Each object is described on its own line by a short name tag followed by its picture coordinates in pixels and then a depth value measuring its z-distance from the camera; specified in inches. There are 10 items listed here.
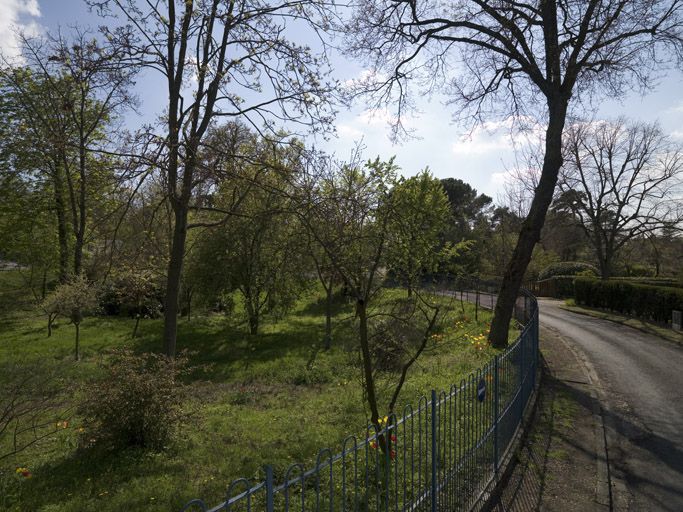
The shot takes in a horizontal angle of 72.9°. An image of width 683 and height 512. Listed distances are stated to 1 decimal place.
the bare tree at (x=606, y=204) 1237.7
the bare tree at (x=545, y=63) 457.7
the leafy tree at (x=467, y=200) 2101.4
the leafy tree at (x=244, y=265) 627.2
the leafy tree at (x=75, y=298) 512.7
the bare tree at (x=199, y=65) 251.3
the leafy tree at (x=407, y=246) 209.0
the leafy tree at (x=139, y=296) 327.6
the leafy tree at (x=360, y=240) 181.6
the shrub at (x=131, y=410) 249.3
